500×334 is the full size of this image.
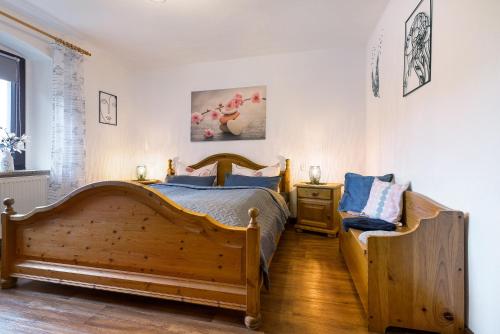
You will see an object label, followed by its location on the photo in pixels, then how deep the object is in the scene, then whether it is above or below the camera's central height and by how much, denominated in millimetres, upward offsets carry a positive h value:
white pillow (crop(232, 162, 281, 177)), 3453 -80
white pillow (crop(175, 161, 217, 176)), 3680 -77
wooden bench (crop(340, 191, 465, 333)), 1359 -603
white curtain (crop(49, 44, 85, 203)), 2924 +456
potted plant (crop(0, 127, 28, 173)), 2646 +190
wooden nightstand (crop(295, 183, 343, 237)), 3127 -522
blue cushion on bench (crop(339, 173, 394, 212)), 2417 -255
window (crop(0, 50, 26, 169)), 2910 +787
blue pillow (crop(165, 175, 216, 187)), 3434 -203
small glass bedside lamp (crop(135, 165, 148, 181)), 3989 -112
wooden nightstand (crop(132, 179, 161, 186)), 3731 -247
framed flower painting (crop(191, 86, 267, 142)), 3781 +773
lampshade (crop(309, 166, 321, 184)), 3381 -128
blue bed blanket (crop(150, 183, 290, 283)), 1791 -333
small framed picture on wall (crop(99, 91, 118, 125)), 3639 +824
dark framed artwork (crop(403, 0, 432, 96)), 1707 +840
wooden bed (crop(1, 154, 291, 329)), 1497 -540
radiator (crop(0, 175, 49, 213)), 2570 -273
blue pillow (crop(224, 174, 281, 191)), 3234 -205
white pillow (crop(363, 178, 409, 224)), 1950 -292
